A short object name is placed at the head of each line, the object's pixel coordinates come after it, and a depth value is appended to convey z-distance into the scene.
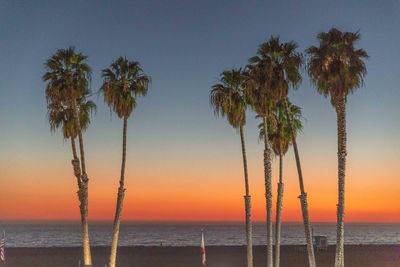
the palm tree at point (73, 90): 46.84
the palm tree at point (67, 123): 47.31
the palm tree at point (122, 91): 47.28
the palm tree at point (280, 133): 49.56
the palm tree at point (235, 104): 46.41
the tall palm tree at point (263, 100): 45.44
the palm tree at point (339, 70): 40.88
